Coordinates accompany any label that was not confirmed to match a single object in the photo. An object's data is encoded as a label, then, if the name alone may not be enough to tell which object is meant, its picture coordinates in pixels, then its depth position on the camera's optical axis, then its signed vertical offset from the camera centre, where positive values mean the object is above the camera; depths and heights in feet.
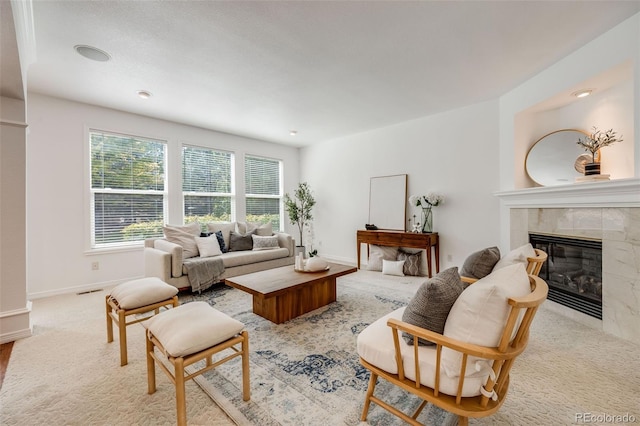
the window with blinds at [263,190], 18.78 +1.61
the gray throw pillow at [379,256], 15.28 -2.58
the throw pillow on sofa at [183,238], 12.68 -1.21
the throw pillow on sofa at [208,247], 12.78 -1.64
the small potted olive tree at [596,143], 9.16 +2.25
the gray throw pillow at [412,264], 14.35 -2.88
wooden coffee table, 8.27 -2.43
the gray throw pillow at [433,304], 4.05 -1.45
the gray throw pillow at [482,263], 6.31 -1.26
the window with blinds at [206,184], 15.75 +1.75
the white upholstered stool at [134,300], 6.46 -2.23
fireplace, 8.58 -2.20
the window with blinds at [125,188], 12.93 +1.29
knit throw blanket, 11.41 -2.55
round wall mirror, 10.26 +2.00
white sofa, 11.07 -2.28
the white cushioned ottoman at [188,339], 4.47 -2.26
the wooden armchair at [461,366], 3.41 -2.23
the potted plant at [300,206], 19.86 +0.41
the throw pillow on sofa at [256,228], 16.00 -0.98
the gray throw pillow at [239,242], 14.58 -1.63
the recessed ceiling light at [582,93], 9.23 +4.04
